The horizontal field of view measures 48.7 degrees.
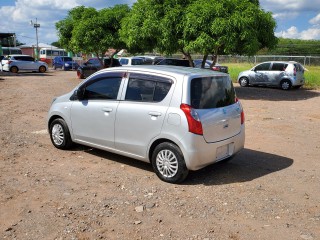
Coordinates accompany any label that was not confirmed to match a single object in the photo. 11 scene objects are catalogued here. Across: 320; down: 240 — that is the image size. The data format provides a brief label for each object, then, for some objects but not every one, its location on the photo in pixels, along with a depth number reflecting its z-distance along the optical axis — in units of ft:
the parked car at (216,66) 76.66
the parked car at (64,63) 129.61
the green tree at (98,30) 75.46
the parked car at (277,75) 60.96
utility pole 182.19
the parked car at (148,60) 67.24
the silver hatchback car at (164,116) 15.78
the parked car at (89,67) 80.12
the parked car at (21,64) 103.81
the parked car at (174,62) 60.08
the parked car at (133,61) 72.96
